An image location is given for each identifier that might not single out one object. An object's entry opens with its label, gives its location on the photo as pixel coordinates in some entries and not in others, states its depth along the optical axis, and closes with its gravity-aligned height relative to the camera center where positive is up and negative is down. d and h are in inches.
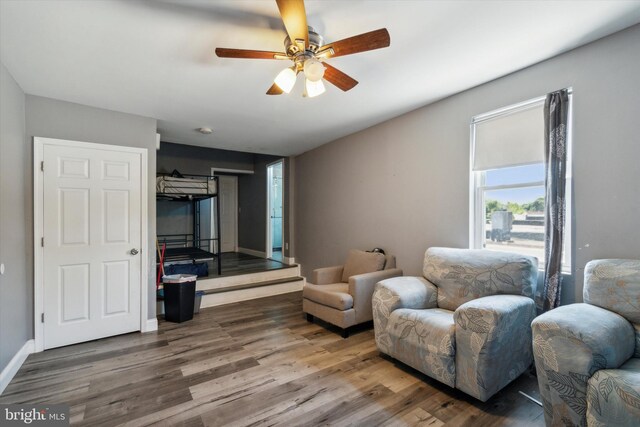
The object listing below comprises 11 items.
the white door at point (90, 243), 107.7 -11.6
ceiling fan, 55.7 +37.0
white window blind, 89.4 +25.4
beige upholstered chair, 116.5 -34.3
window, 90.4 +11.1
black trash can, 133.0 -39.6
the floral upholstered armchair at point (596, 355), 49.2 -28.4
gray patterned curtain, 81.0 +5.7
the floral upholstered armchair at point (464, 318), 71.1 -30.8
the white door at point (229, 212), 281.1 +2.1
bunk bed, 171.8 +15.2
